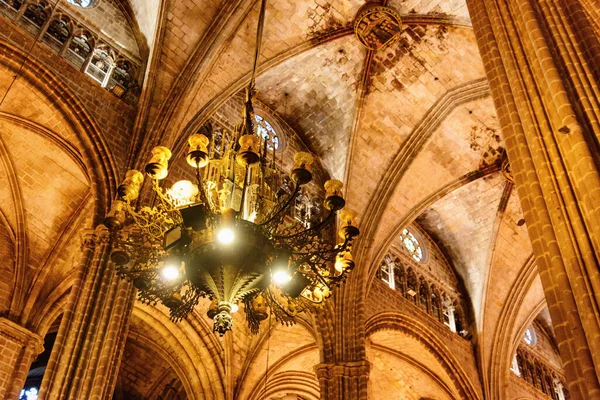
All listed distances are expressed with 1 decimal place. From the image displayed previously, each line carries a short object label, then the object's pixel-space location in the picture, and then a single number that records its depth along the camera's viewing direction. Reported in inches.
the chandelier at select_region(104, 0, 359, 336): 302.0
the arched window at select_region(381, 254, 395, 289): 666.8
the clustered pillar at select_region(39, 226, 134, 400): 339.0
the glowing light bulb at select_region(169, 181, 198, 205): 327.6
